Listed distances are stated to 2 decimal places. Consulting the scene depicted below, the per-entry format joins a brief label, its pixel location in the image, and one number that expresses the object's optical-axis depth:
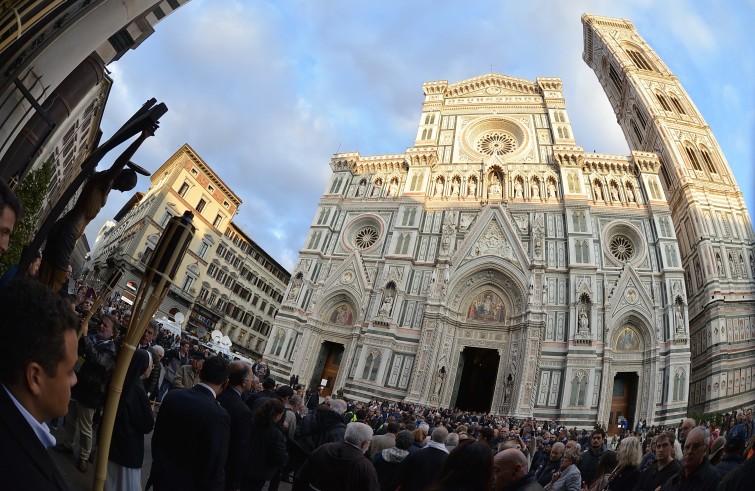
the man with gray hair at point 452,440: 6.12
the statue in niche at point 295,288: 28.41
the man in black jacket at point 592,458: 6.40
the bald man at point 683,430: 5.12
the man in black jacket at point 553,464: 6.54
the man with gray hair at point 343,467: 3.49
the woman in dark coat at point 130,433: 3.67
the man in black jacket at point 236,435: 3.92
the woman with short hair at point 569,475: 5.04
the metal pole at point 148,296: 2.04
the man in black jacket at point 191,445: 3.24
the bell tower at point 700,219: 22.75
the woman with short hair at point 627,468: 5.09
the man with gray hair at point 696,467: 3.72
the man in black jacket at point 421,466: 4.15
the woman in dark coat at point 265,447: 4.58
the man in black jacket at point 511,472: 3.14
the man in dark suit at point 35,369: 1.15
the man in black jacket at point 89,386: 4.71
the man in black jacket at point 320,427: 5.54
